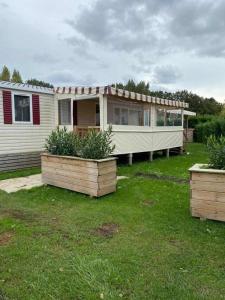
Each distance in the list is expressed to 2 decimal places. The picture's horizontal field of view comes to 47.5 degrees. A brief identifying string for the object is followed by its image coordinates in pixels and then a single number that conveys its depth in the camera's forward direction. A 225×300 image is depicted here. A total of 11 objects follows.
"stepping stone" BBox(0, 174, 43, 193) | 6.22
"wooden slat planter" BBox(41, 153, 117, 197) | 5.17
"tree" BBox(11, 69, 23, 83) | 33.11
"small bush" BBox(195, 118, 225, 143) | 17.45
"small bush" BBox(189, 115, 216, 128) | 23.59
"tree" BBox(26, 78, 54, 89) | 35.69
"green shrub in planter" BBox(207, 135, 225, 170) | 4.10
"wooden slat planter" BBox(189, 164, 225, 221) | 3.81
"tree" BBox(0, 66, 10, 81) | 32.81
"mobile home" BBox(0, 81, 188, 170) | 8.66
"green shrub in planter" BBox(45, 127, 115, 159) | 5.48
